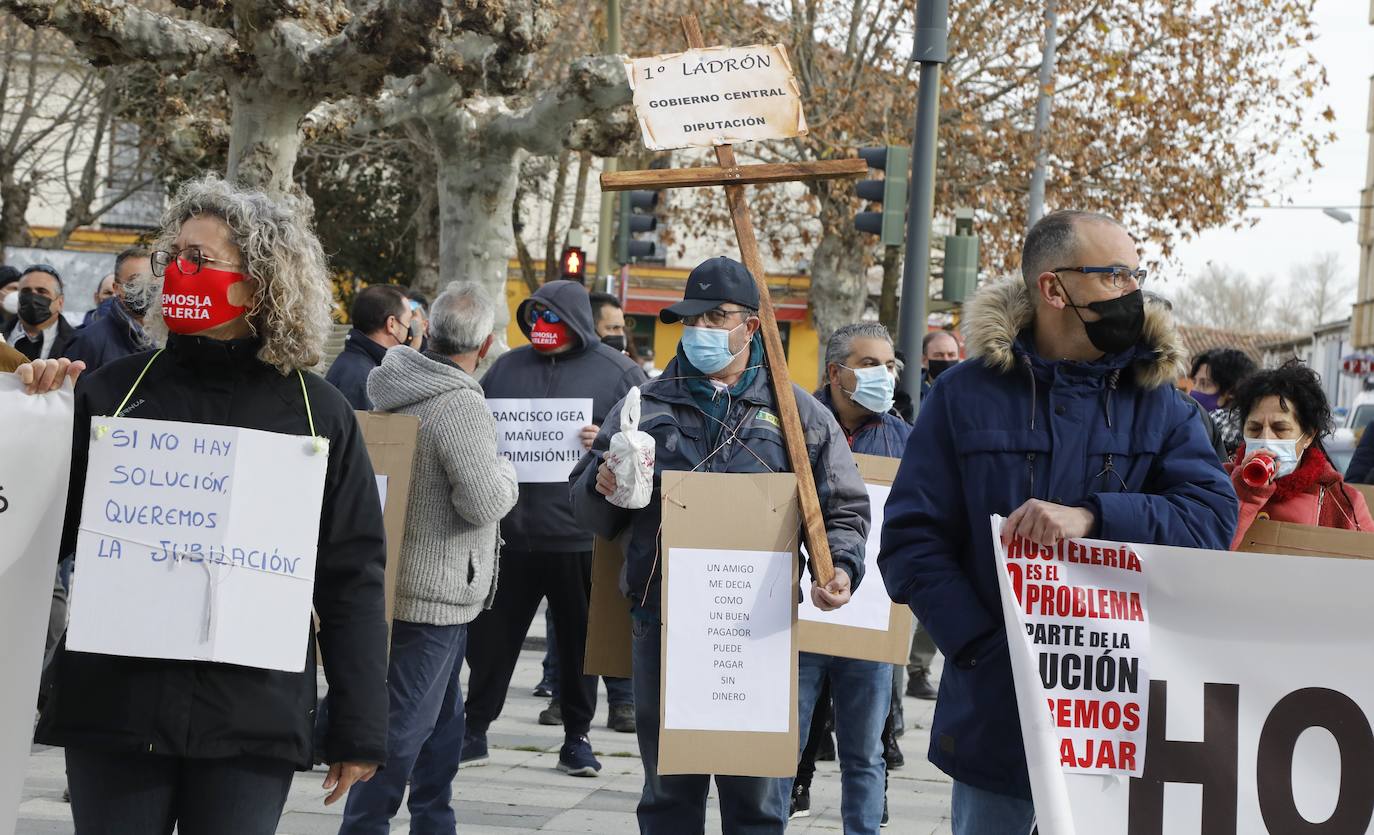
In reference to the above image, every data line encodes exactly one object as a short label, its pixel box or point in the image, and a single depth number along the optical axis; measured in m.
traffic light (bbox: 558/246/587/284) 18.95
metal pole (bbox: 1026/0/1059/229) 23.55
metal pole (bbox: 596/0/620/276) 22.09
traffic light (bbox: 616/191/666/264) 18.31
